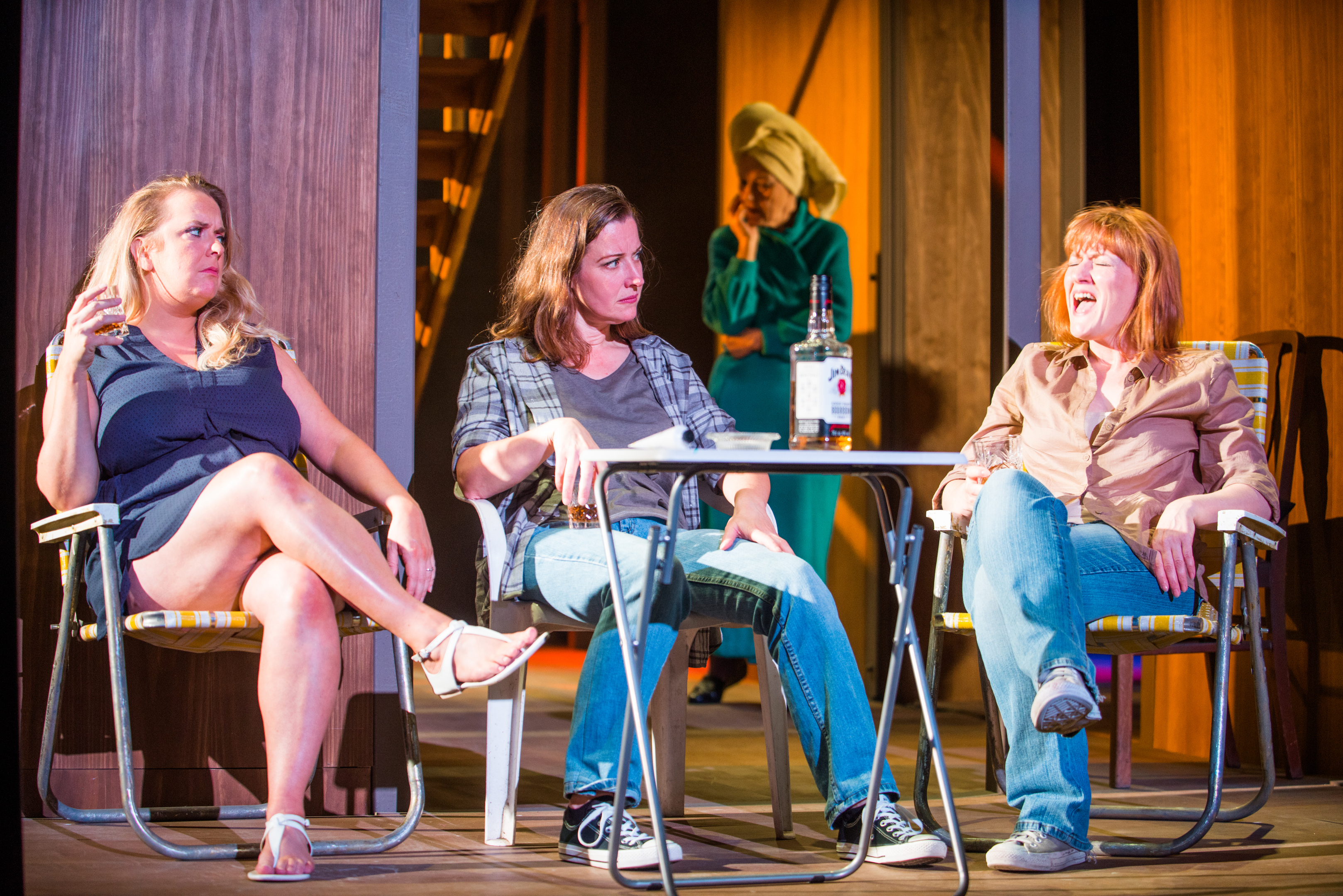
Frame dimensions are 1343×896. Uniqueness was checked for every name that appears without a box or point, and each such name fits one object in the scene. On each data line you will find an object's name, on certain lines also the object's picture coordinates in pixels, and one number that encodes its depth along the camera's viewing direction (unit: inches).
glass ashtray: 366.2
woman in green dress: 567.3
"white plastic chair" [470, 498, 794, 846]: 387.5
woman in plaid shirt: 377.8
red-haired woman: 377.3
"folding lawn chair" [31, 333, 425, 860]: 376.5
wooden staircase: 602.0
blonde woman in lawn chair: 375.7
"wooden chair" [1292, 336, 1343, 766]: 436.6
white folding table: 361.6
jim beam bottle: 368.7
